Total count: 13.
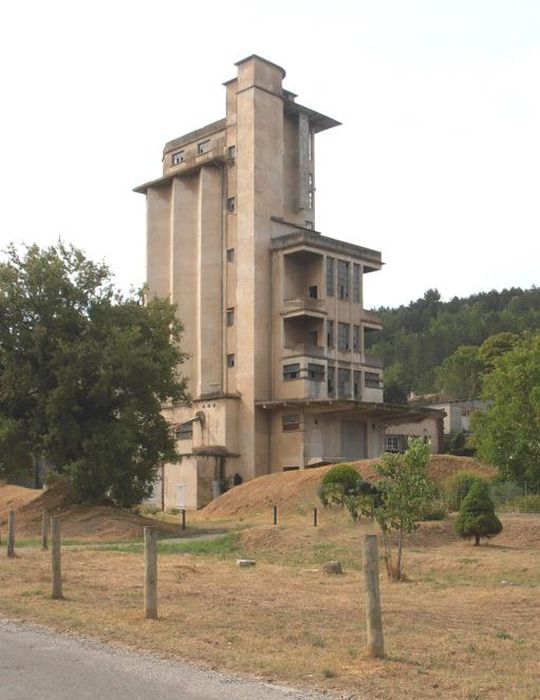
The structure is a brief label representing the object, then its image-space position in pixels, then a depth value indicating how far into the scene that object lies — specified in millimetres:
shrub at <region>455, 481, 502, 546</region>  25641
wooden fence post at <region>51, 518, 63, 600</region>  15445
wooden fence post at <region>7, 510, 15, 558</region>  24109
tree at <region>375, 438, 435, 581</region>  19969
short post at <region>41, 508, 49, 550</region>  26609
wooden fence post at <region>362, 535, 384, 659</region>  10281
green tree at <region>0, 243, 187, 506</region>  36531
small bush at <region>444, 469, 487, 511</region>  32906
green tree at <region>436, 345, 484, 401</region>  102312
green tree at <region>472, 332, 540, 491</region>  36094
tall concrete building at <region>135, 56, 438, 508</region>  61062
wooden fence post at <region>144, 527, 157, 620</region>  13062
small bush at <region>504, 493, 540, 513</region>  33769
